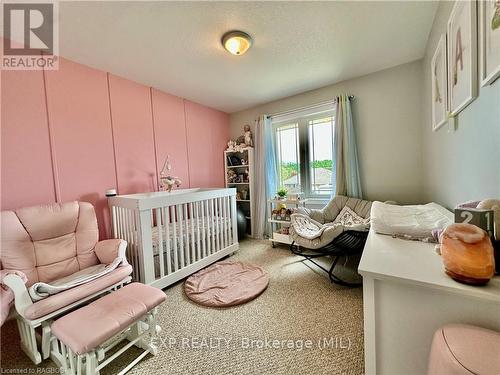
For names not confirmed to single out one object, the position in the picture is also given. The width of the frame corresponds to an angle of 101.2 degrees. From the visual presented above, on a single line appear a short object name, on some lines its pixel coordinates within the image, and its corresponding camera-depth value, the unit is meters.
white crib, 1.99
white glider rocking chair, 1.29
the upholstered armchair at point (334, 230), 2.04
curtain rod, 2.92
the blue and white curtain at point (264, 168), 3.57
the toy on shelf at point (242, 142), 3.77
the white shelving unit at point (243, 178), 3.84
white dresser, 0.76
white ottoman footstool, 1.07
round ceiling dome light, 1.79
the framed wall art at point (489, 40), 0.84
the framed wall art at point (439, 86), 1.52
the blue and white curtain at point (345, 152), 2.82
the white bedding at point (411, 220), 1.23
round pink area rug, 1.90
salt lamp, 0.71
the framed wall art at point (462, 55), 1.03
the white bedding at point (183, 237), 2.15
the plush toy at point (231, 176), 4.05
